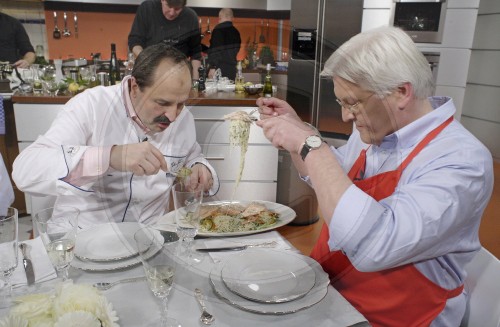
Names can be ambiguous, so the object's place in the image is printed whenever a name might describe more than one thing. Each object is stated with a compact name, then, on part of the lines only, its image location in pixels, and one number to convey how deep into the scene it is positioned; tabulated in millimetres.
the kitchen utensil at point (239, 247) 978
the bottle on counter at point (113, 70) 2514
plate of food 936
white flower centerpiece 540
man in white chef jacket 863
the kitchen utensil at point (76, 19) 4746
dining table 742
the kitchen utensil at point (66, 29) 4737
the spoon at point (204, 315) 731
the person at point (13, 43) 3439
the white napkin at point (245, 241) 969
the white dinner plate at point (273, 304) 762
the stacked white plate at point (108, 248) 887
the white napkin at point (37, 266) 846
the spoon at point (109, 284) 810
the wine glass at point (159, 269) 716
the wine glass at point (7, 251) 752
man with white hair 772
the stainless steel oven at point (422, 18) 3645
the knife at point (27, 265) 849
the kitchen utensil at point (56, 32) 4754
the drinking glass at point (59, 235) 781
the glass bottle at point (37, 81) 2495
